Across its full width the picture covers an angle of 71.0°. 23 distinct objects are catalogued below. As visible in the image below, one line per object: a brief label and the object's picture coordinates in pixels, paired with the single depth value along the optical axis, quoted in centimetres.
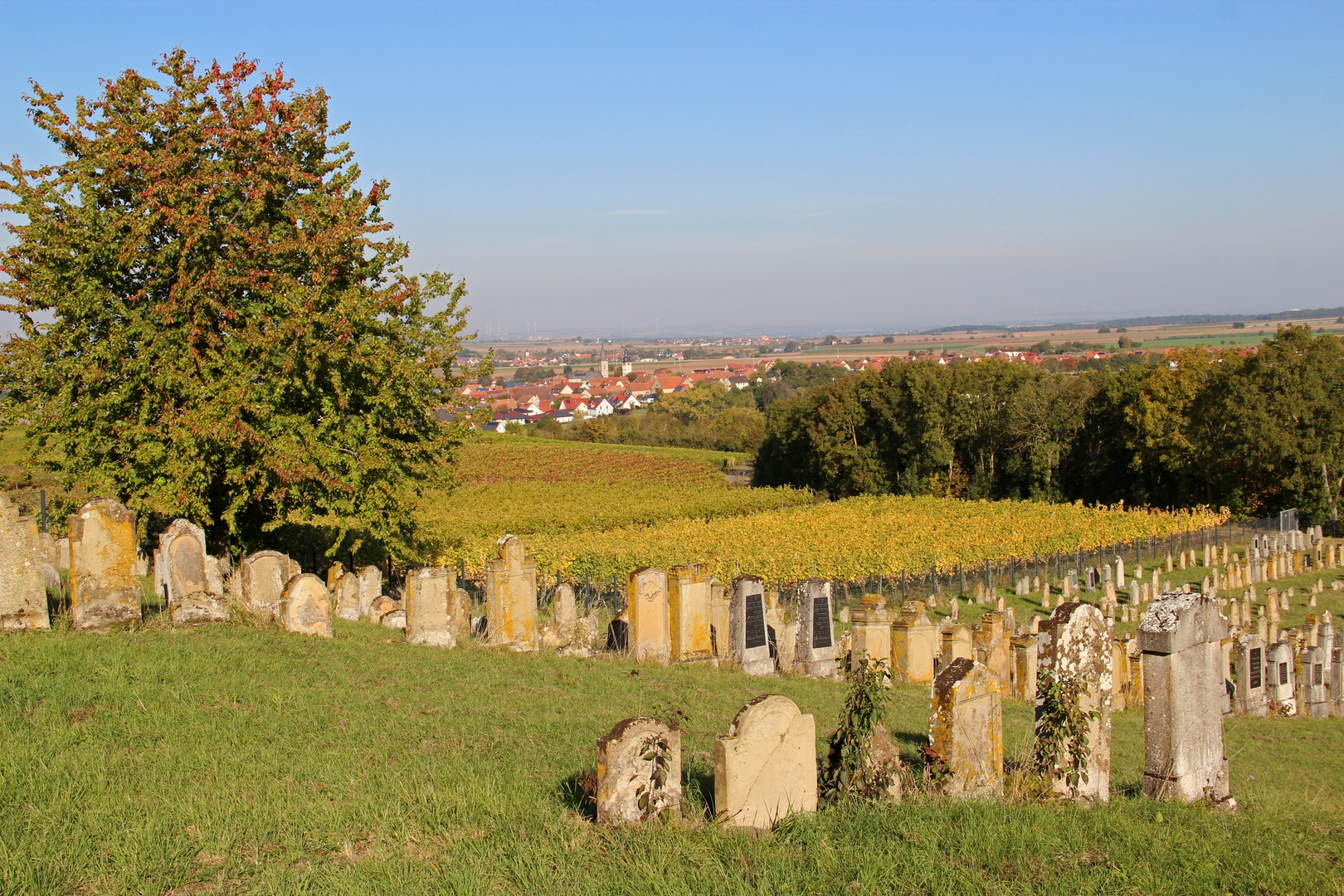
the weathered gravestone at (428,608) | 1271
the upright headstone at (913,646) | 1331
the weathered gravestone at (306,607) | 1145
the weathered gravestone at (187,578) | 1055
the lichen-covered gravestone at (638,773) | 582
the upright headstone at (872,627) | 1320
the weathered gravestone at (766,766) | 593
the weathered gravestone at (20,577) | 959
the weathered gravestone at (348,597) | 1513
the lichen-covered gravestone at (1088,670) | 705
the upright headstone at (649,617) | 1270
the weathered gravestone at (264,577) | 1242
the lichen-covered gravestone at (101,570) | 997
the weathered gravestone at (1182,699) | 696
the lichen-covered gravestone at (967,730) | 653
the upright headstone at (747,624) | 1277
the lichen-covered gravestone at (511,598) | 1298
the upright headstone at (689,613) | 1276
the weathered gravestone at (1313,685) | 1542
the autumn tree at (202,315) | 1543
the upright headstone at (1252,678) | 1475
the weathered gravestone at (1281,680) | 1513
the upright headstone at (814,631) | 1327
